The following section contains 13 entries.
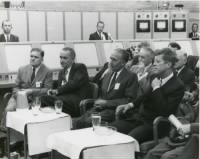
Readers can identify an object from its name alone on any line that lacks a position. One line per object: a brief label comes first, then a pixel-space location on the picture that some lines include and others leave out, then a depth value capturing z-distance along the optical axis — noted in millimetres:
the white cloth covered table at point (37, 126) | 3104
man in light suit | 4172
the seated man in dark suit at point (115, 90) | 3522
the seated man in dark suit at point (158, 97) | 2955
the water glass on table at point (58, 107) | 3244
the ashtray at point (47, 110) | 3322
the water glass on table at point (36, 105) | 3309
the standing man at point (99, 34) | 7477
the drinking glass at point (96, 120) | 2608
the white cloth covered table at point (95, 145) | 2369
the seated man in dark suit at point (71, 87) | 4043
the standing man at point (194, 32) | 8952
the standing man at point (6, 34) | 6694
